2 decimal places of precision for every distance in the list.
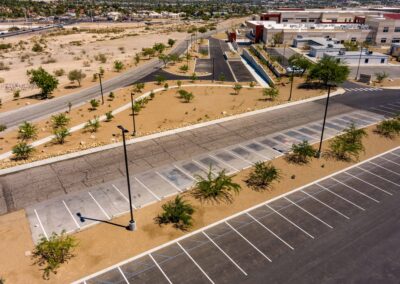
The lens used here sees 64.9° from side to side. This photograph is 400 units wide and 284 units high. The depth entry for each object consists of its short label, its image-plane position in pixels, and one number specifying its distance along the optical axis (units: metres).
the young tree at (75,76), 64.75
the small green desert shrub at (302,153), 32.88
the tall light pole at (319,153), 33.58
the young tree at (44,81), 55.66
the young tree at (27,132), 39.50
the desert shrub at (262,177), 28.72
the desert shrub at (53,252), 19.88
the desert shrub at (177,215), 23.70
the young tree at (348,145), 33.47
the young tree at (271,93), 54.10
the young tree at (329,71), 58.16
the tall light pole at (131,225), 23.02
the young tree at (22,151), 33.84
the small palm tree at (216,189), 27.09
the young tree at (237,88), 58.75
